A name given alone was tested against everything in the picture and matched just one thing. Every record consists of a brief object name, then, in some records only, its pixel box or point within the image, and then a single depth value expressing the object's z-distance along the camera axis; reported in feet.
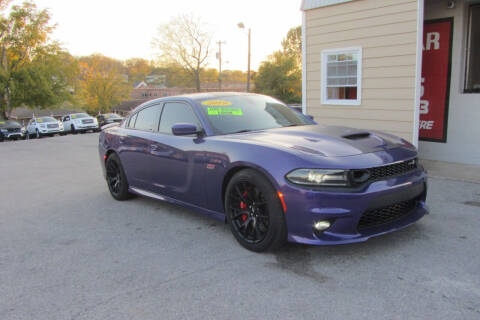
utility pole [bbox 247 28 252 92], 127.36
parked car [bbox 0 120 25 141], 99.14
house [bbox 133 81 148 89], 336.08
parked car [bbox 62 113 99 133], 104.90
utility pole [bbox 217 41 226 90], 186.19
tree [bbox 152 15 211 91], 204.03
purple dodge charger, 11.28
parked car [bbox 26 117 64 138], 101.19
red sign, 26.17
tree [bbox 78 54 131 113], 217.56
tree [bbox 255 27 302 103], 167.53
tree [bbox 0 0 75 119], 126.82
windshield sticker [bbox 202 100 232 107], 15.78
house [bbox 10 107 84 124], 244.18
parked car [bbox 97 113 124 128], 117.80
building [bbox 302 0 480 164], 25.11
